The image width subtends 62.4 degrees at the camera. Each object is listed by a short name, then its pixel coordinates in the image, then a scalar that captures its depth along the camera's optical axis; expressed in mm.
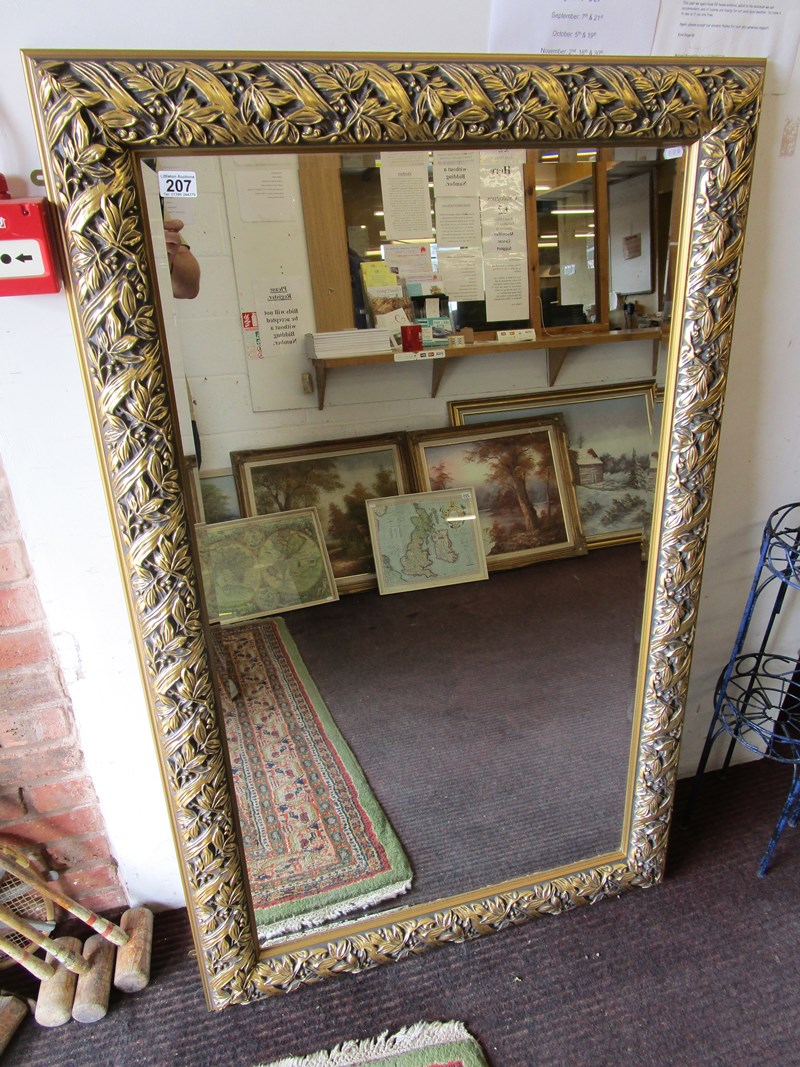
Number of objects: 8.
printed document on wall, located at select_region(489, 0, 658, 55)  906
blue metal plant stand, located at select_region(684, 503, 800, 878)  1281
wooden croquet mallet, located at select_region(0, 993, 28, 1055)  1119
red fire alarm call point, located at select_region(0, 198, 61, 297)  758
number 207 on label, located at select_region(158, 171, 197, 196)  822
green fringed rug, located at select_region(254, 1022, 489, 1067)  1062
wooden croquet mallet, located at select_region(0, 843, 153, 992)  1164
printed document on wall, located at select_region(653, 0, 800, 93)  966
